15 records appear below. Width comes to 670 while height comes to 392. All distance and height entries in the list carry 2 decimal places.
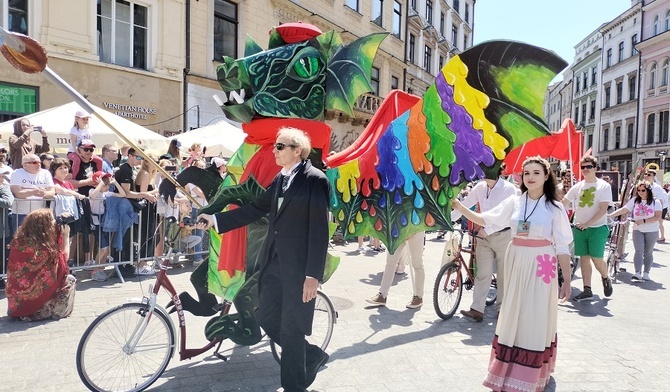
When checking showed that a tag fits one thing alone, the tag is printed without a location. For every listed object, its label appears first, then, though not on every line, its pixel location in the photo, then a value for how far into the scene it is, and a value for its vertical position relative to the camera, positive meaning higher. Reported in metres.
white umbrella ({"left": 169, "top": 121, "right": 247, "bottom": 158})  10.38 +0.94
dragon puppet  3.57 +0.49
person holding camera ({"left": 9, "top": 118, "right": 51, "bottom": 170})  6.61 +0.47
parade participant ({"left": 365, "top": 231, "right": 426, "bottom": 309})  5.62 -1.03
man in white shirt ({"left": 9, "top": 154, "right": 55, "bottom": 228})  5.89 -0.14
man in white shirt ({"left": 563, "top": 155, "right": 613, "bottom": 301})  6.25 -0.40
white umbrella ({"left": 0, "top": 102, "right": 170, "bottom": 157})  8.11 +0.82
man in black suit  2.99 -0.40
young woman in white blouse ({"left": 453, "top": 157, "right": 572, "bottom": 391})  3.46 -0.75
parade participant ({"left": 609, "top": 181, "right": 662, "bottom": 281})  7.78 -0.54
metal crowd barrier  5.87 -0.89
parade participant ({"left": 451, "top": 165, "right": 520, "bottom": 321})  5.32 -0.65
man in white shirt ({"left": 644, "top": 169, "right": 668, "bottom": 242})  8.43 +0.03
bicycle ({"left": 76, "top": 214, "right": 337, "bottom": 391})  3.15 -1.12
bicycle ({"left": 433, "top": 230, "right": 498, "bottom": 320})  5.34 -1.04
